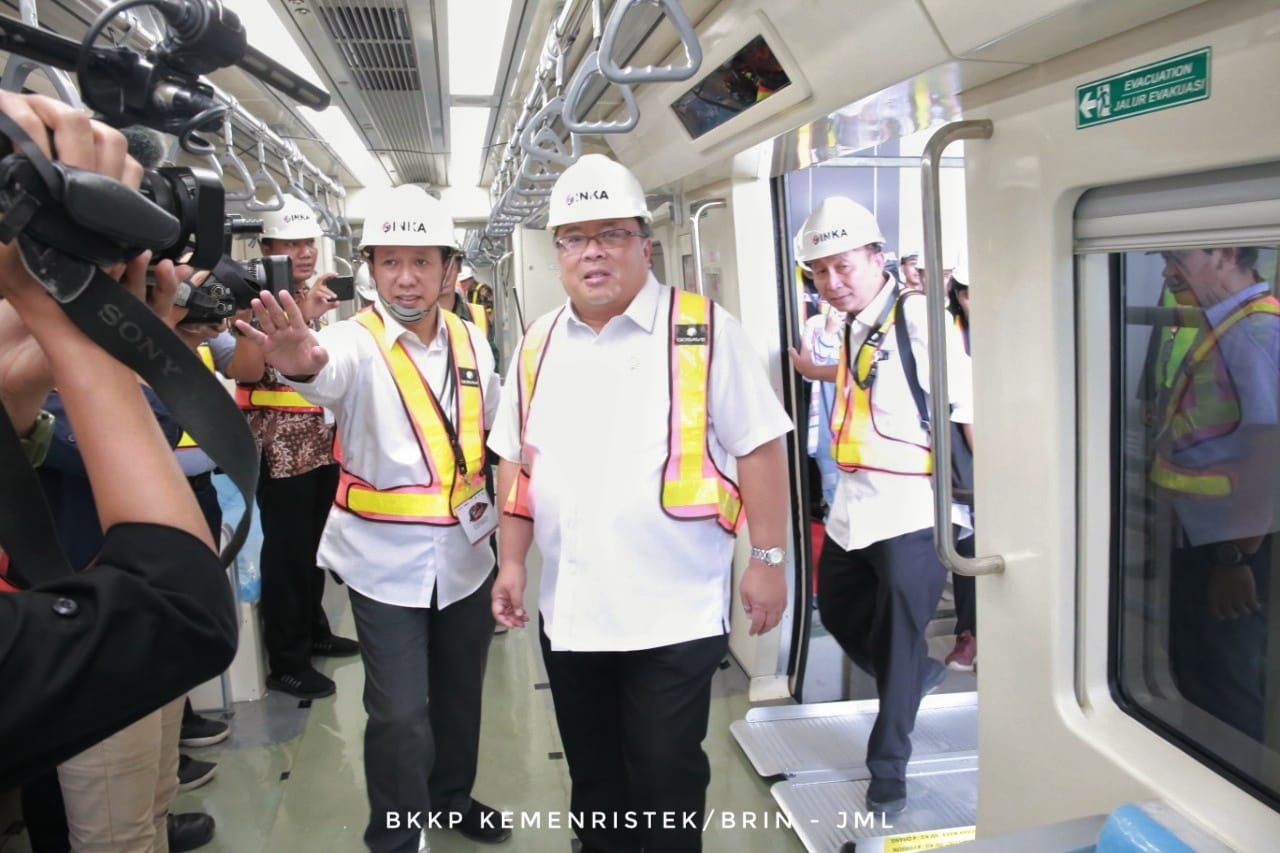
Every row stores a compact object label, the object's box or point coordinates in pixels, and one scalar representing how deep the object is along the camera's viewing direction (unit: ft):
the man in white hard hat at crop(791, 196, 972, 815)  9.91
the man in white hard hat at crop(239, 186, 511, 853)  8.35
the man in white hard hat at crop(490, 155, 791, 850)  7.27
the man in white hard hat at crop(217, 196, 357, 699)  12.69
